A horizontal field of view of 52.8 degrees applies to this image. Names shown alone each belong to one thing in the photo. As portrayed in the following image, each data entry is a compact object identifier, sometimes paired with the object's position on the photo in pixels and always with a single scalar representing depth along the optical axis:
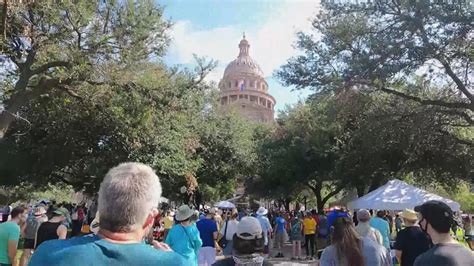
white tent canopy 12.91
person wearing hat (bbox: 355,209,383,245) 6.82
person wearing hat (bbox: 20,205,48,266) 10.77
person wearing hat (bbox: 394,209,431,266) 6.59
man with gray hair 1.90
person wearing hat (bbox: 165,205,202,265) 7.30
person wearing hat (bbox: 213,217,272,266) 3.13
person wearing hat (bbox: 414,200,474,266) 3.39
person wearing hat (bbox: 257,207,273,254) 14.61
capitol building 103.50
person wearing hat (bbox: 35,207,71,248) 8.20
